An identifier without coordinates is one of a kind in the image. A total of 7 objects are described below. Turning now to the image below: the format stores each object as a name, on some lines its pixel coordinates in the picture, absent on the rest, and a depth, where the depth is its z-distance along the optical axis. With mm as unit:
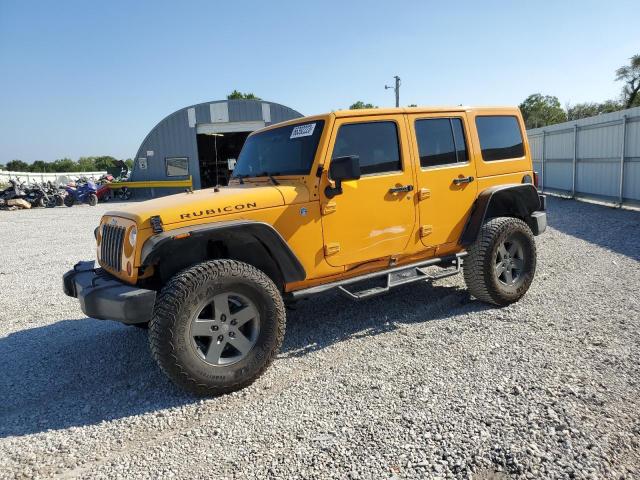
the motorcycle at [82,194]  21625
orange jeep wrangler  3320
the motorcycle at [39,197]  21109
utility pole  31344
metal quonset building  24688
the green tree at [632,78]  42094
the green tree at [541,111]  59344
